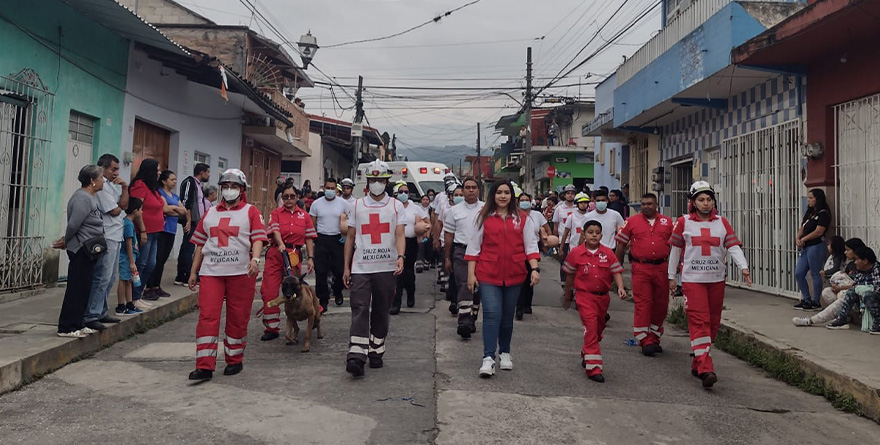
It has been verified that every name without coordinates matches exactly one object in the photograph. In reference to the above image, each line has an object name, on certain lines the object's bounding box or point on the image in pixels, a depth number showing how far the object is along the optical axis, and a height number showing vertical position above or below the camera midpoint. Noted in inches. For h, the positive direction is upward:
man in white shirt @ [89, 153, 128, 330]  252.2 +0.3
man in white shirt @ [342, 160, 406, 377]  228.8 -5.8
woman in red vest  223.1 -3.2
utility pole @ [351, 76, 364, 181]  1011.8 +232.0
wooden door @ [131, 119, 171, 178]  484.1 +78.3
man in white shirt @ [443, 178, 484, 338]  296.5 +9.6
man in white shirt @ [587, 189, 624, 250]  357.1 +18.5
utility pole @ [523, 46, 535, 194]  1087.0 +214.5
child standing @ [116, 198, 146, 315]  279.7 -9.1
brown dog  248.4 -24.2
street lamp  726.5 +226.7
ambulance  749.3 +86.1
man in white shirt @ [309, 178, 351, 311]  335.0 +3.6
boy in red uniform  226.5 -10.4
